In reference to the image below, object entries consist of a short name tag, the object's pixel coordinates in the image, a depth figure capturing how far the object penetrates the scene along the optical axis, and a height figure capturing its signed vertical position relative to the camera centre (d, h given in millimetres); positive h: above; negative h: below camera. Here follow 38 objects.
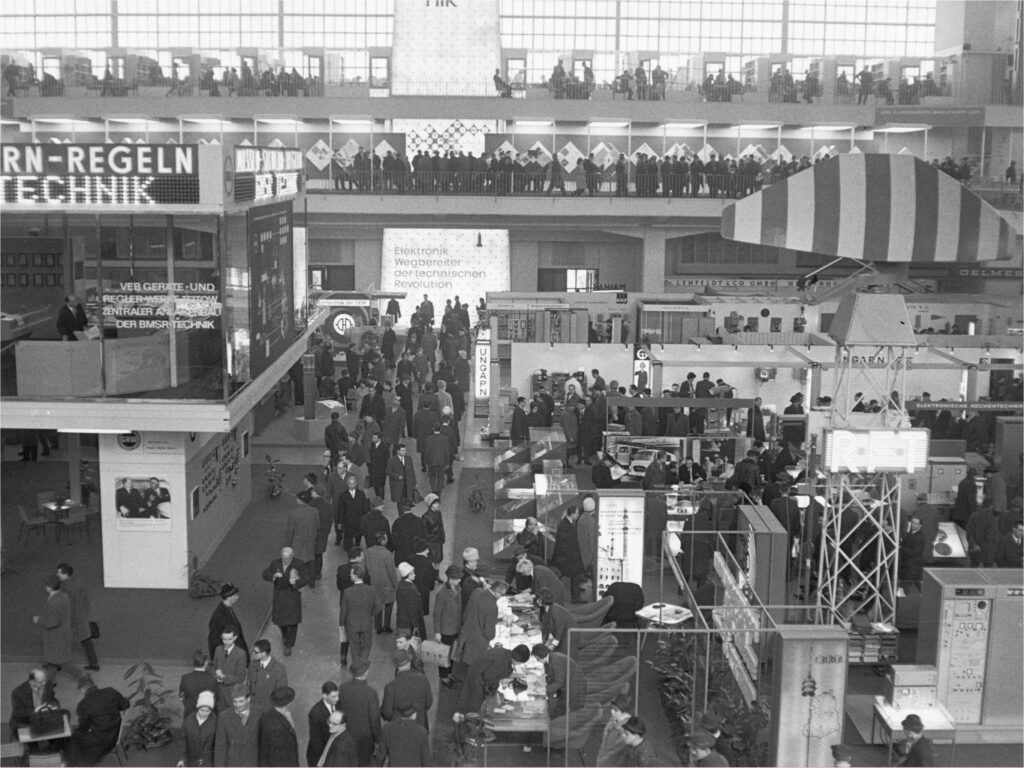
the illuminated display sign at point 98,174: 14266 +1060
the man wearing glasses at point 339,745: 10125 -4068
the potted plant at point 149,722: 11750 -4582
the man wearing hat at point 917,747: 10094 -3986
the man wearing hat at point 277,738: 10367 -4098
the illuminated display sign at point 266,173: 15672 +1388
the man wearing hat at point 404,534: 15469 -3457
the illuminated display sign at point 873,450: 13766 -2021
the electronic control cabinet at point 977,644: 12414 -3846
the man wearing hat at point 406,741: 10188 -4043
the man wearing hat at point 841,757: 10117 -4081
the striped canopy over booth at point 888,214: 12516 +656
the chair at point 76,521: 17609 -3812
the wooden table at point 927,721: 11984 -4517
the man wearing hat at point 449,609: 13133 -3754
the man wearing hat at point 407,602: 13539 -3792
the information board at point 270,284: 17141 -283
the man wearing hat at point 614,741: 10047 -4001
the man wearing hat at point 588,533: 16000 -3512
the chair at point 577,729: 11727 -4508
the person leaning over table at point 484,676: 11648 -3988
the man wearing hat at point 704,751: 9375 -3780
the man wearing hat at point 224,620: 12312 -3688
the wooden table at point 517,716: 11570 -4338
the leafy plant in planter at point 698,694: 11562 -4377
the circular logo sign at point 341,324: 33250 -1614
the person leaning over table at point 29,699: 10852 -3991
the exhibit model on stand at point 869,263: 12539 +153
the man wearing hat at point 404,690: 10758 -3812
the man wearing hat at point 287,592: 13523 -3709
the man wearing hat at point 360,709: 10844 -4011
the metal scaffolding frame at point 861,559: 14273 -3670
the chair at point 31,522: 17188 -3751
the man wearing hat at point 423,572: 14562 -3705
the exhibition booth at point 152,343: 14328 -1027
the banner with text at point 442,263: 40938 +179
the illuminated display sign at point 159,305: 15031 -517
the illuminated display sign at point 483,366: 25828 -2136
